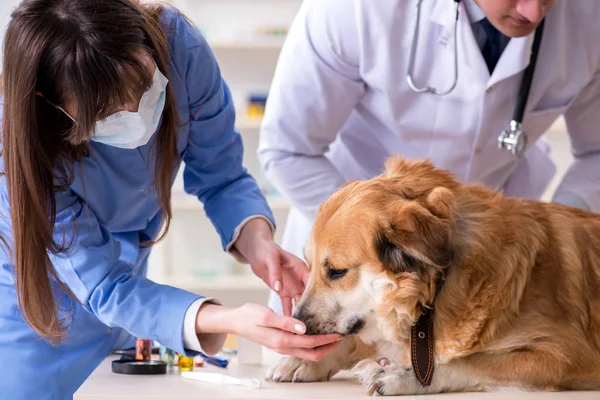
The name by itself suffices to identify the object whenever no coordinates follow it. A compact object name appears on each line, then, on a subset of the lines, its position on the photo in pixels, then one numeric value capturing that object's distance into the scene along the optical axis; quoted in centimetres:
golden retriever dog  142
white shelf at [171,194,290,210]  456
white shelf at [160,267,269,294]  456
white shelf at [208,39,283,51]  444
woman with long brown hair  137
